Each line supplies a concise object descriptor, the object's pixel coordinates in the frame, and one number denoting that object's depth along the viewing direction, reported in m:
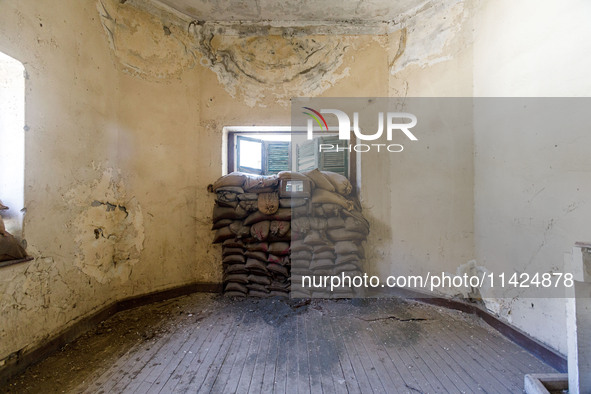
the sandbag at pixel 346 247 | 2.50
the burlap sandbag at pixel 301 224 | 2.53
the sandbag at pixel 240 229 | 2.59
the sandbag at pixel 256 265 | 2.56
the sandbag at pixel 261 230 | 2.54
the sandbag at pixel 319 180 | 2.60
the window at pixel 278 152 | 2.98
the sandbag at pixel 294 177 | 2.56
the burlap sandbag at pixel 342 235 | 2.54
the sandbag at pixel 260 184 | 2.58
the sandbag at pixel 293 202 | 2.58
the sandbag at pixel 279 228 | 2.55
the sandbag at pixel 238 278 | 2.60
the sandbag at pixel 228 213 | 2.61
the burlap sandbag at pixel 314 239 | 2.51
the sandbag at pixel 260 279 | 2.58
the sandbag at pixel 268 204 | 2.54
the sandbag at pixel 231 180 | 2.59
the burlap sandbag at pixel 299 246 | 2.54
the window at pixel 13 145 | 1.50
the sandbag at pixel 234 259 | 2.62
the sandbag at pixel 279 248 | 2.54
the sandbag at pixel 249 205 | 2.60
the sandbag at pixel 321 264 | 2.49
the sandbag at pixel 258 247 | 2.58
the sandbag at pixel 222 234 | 2.62
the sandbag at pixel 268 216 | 2.57
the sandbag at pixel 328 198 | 2.55
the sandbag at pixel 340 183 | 2.64
